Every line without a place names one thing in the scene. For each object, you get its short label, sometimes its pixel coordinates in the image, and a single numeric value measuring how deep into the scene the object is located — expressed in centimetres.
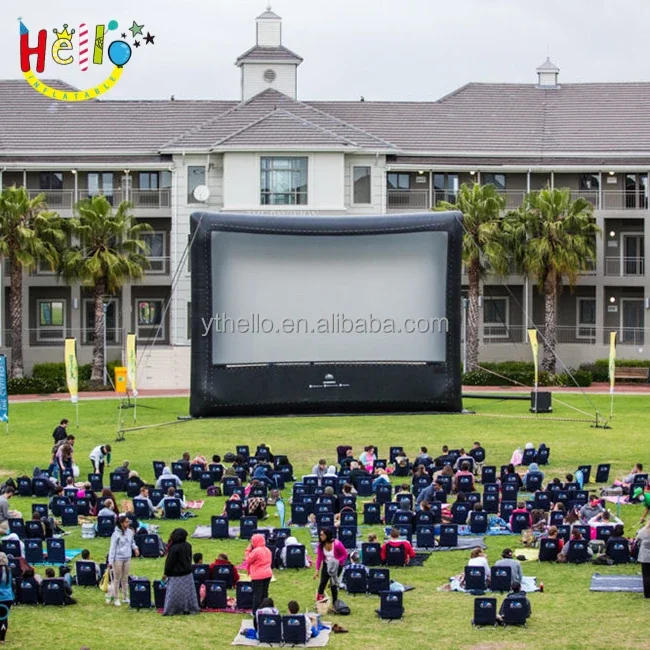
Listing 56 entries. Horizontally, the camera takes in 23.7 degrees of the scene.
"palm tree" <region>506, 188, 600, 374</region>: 6512
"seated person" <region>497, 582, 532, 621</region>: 2384
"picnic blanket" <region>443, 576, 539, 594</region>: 2656
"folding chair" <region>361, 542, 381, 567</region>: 2853
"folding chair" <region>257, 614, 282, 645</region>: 2244
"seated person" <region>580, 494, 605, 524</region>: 3116
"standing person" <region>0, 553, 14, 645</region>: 2228
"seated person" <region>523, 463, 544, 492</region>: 3747
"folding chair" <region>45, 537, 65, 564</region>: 2858
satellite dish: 6644
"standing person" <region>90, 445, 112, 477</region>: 3938
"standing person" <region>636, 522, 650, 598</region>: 2511
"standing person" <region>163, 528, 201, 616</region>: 2364
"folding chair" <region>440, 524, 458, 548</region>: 3066
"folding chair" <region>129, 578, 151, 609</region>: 2484
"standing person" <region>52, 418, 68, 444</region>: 4284
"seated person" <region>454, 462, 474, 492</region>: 3680
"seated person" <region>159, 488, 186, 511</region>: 3428
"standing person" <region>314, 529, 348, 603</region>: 2508
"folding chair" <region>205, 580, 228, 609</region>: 2488
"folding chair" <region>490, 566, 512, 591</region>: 2594
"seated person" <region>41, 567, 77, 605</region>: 2506
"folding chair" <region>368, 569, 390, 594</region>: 2580
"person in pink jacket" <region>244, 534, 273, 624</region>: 2439
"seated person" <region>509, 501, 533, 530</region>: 3203
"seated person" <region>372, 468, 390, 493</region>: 3634
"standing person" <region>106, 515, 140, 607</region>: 2530
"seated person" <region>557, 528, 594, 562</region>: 2903
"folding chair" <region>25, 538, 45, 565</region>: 2856
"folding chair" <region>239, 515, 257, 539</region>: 3166
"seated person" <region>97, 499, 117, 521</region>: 3181
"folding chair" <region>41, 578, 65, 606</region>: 2507
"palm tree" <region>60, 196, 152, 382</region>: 6391
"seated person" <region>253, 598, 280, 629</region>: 2247
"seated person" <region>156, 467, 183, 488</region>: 3694
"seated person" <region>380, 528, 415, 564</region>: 2869
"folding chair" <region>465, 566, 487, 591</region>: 2628
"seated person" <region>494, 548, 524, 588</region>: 2584
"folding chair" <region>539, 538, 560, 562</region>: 2922
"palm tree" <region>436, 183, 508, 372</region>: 6444
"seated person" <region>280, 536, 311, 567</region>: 2841
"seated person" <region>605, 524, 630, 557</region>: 2872
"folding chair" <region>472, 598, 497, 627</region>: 2380
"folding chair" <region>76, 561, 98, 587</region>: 2653
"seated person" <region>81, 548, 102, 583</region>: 2664
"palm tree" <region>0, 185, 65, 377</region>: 6353
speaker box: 5306
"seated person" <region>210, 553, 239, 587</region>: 2588
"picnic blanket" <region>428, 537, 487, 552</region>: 3056
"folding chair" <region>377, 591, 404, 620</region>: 2441
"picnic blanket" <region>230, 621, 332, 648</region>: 2256
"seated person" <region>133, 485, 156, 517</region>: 3367
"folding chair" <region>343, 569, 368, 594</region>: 2608
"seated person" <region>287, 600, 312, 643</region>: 2225
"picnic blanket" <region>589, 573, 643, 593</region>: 2658
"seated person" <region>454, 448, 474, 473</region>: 3850
